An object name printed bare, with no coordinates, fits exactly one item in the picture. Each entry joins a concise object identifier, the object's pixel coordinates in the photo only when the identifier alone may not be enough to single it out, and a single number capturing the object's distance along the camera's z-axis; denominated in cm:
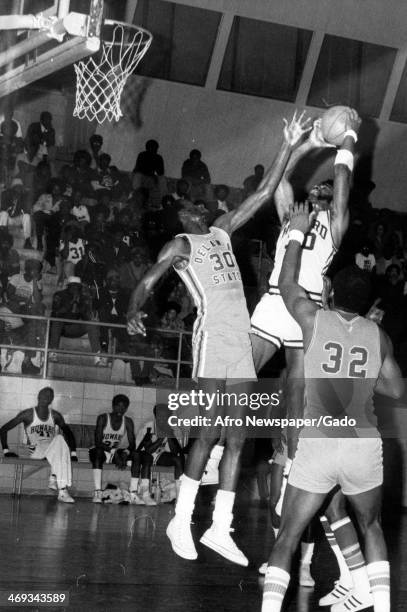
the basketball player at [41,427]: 1261
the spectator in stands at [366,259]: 1608
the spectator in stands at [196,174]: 1677
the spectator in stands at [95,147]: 1623
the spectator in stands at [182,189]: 1633
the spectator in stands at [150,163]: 1673
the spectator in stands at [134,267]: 1432
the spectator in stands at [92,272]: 1405
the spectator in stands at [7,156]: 1479
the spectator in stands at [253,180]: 1684
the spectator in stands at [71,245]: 1433
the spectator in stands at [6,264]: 1362
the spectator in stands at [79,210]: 1495
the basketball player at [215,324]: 739
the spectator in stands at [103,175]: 1583
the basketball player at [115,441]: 1253
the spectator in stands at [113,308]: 1395
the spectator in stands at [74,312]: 1373
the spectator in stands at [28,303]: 1356
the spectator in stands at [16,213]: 1420
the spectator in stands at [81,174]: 1549
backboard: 708
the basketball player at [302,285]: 767
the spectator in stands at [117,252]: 1448
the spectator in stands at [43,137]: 1559
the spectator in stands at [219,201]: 1612
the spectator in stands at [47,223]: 1443
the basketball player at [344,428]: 570
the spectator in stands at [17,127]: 1555
